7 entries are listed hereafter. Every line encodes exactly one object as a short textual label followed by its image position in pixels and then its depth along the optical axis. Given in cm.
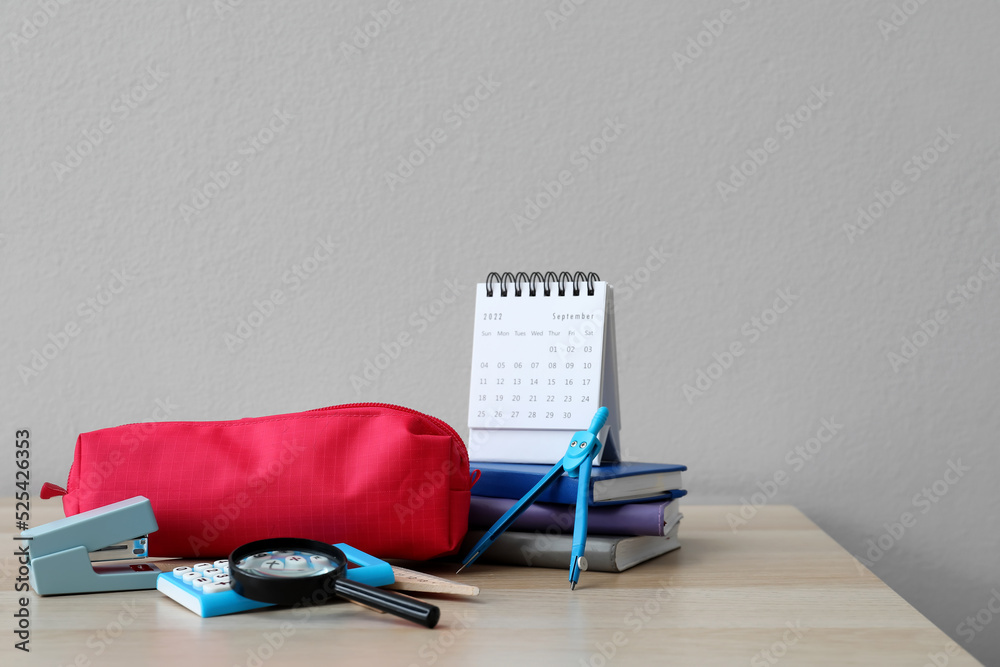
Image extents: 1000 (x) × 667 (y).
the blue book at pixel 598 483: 78
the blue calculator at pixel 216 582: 63
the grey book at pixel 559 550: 77
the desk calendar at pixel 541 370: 87
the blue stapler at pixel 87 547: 67
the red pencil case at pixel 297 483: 74
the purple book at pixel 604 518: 79
